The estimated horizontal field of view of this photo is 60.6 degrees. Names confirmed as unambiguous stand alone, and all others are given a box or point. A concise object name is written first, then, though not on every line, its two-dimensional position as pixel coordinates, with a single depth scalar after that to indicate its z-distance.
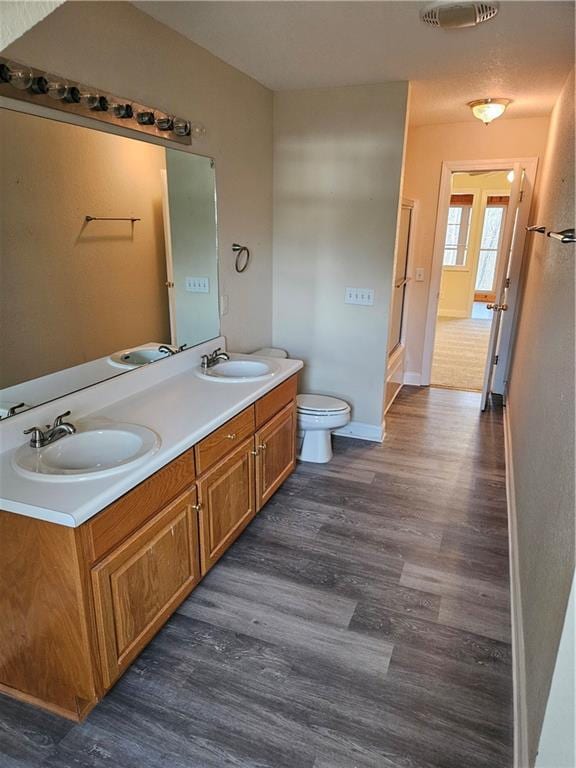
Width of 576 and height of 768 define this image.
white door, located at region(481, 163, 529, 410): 4.17
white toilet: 3.35
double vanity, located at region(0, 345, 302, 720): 1.44
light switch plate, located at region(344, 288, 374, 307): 3.55
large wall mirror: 1.72
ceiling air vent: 2.01
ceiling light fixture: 3.42
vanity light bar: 1.63
